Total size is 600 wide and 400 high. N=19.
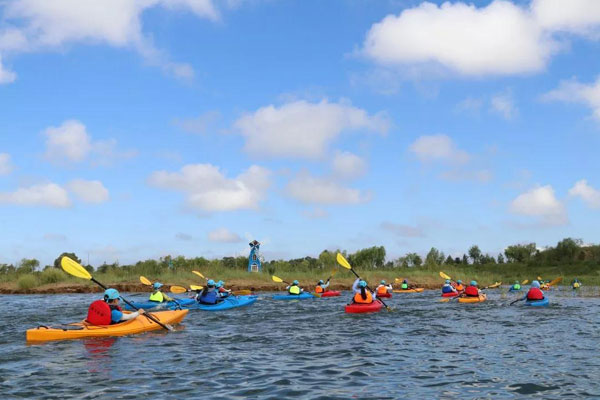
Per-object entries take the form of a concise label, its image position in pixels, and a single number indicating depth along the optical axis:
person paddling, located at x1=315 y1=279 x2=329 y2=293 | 28.28
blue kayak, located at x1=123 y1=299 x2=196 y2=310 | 19.61
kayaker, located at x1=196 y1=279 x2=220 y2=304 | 20.50
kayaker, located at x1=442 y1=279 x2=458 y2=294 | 27.11
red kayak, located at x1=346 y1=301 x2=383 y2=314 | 18.94
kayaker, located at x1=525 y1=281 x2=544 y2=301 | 21.83
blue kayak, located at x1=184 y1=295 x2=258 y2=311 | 20.45
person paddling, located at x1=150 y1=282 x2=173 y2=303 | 19.88
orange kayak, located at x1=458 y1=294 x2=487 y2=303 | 23.59
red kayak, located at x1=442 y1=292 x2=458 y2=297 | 26.64
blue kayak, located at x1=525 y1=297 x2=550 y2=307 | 21.53
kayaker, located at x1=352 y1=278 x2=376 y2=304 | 19.14
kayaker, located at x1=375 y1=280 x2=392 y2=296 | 26.14
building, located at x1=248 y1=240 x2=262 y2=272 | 40.91
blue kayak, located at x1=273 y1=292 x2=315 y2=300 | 25.98
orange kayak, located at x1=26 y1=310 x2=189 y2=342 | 12.59
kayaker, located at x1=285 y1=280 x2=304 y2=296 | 26.30
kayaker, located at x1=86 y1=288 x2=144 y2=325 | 13.42
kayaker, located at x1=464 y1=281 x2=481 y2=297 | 23.89
